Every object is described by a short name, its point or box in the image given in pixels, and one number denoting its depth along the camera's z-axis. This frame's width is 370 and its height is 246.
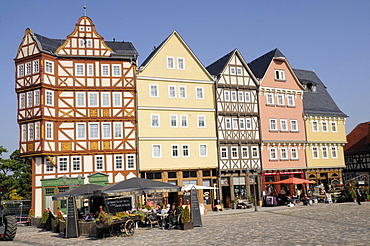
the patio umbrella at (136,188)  21.34
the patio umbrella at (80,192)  23.59
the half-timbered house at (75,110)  32.59
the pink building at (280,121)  40.25
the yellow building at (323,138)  42.66
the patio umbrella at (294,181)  36.23
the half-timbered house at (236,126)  38.22
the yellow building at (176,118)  35.56
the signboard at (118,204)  22.11
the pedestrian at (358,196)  30.28
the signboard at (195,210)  21.40
